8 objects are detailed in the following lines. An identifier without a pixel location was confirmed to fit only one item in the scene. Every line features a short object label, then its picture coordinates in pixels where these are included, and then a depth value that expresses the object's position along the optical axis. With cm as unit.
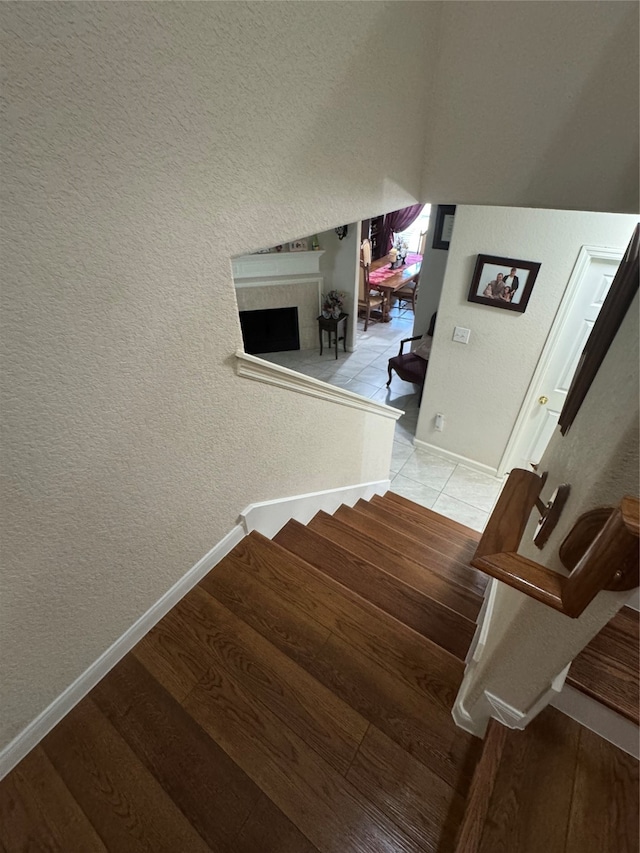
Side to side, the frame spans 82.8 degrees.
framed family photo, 253
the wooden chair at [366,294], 609
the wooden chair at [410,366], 418
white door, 235
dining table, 618
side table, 529
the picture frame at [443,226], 396
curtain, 668
